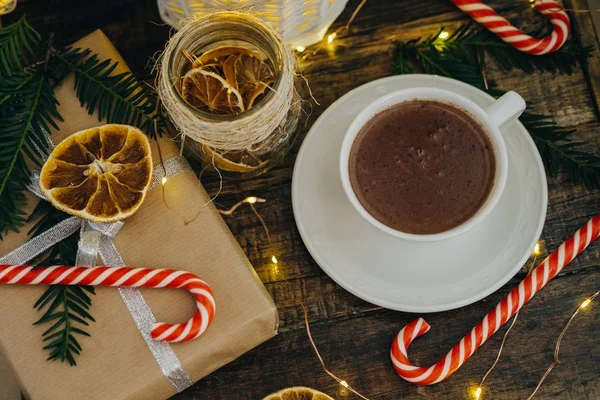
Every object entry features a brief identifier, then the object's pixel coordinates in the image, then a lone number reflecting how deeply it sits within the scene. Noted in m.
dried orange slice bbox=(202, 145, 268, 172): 0.66
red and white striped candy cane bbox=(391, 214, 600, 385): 0.66
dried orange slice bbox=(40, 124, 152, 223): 0.63
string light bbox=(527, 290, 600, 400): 0.68
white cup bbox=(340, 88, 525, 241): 0.61
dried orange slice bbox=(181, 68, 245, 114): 0.62
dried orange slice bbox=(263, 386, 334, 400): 0.67
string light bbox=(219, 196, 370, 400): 0.68
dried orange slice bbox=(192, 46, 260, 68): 0.63
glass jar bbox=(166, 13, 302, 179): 0.60
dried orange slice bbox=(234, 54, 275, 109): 0.63
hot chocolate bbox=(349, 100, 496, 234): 0.63
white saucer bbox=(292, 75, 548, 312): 0.66
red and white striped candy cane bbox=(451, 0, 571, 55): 0.70
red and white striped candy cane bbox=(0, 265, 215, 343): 0.64
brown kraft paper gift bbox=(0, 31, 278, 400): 0.64
